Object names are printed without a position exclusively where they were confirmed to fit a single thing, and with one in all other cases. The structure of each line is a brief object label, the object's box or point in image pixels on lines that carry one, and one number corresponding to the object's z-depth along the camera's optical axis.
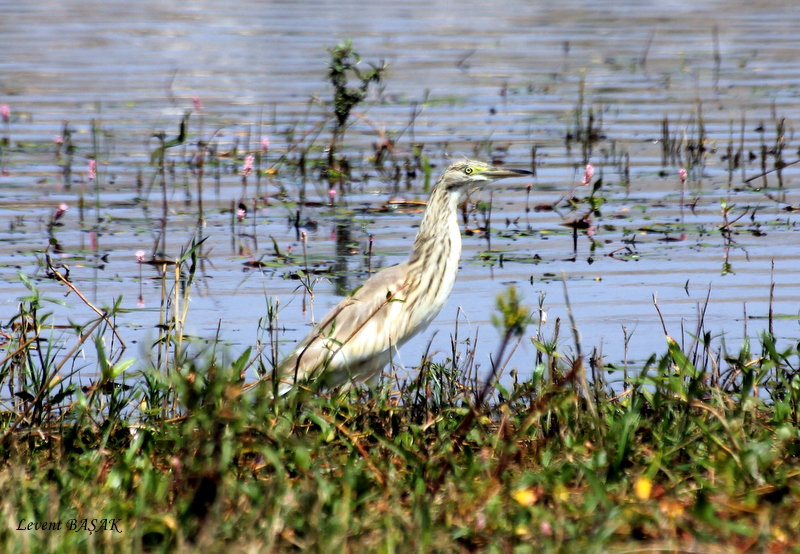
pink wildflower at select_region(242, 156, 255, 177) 17.91
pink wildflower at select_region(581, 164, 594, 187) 17.19
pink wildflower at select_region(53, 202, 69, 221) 16.86
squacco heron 11.53
